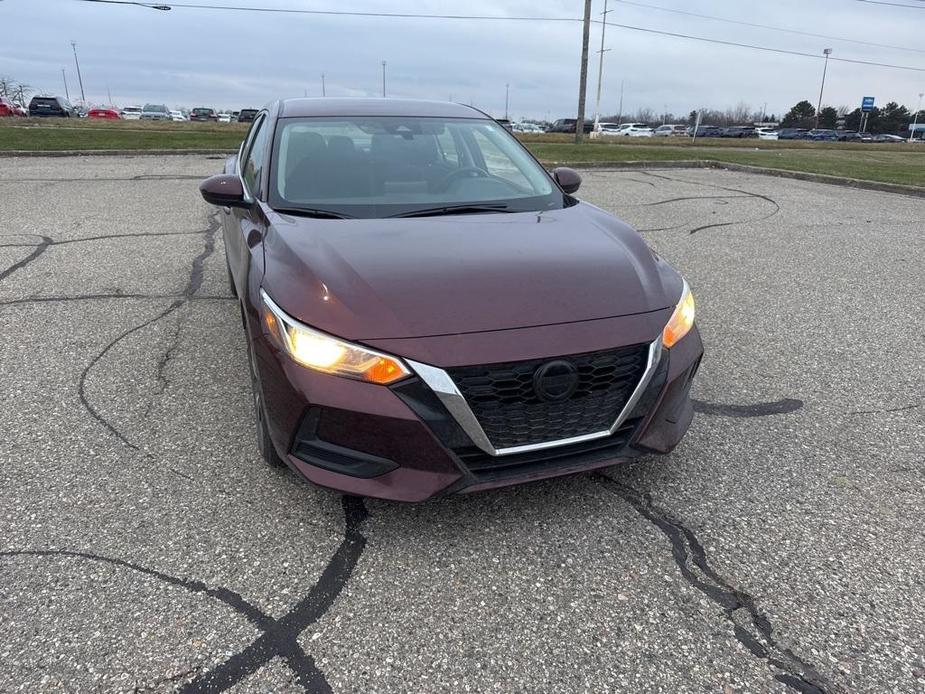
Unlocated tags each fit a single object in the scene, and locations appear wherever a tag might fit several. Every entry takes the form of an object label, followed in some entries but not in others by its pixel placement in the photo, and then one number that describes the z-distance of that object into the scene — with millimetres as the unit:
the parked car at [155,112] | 58534
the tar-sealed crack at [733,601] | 1952
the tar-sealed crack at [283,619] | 1902
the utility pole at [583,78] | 27281
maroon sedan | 2270
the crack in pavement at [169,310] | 3279
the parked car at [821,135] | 64444
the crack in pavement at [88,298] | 5075
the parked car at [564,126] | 59031
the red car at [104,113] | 51712
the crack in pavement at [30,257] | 5809
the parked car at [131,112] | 59094
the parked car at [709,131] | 62466
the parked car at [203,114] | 61344
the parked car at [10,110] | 37969
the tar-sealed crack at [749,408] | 3533
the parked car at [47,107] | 40188
